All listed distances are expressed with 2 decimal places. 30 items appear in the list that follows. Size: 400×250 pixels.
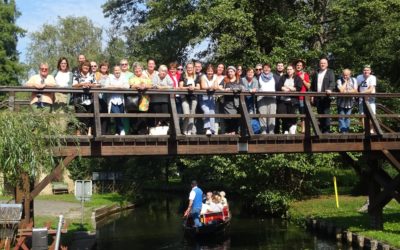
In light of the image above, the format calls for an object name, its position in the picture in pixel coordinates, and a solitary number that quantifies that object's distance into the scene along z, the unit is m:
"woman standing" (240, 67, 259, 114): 12.59
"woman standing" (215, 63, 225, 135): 12.52
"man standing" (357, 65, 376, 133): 13.37
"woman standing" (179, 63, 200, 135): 12.05
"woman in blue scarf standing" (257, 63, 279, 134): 12.60
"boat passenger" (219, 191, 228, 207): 19.94
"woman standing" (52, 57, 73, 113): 11.33
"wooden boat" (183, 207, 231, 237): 18.19
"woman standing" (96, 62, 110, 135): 11.67
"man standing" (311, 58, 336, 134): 12.86
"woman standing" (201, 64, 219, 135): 12.03
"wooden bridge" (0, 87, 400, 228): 11.19
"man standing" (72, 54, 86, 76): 11.70
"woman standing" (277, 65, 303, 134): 12.77
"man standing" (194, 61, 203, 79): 12.36
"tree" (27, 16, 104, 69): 49.22
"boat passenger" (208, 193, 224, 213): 19.23
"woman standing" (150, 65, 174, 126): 11.75
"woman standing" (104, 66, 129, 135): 11.56
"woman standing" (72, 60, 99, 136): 11.56
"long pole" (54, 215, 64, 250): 9.99
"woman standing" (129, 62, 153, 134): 11.47
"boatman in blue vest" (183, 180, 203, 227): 18.58
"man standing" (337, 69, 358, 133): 13.13
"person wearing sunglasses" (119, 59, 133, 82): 11.77
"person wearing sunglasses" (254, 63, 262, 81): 12.87
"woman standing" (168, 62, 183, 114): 12.08
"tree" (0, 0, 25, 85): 43.31
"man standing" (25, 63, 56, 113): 11.04
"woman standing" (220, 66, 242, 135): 12.41
